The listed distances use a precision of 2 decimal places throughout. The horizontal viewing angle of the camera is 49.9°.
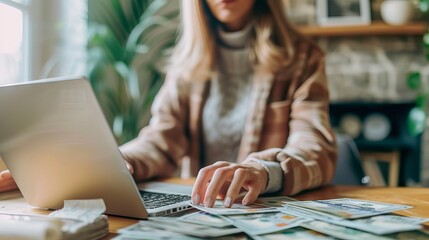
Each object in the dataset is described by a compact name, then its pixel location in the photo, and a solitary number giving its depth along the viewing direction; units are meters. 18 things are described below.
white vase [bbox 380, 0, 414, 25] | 3.66
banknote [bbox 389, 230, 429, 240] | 0.60
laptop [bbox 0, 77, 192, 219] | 0.60
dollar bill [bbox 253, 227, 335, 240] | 0.59
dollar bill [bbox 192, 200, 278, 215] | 0.71
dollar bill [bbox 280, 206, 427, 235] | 0.62
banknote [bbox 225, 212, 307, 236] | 0.61
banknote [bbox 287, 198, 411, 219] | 0.72
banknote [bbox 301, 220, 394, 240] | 0.59
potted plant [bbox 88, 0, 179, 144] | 2.65
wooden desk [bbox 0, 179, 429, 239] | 0.83
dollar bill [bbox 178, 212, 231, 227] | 0.64
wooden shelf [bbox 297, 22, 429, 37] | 3.72
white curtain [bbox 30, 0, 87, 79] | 2.57
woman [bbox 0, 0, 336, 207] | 1.36
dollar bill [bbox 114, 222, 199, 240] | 0.57
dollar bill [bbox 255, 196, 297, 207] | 0.80
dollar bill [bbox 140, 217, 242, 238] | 0.58
